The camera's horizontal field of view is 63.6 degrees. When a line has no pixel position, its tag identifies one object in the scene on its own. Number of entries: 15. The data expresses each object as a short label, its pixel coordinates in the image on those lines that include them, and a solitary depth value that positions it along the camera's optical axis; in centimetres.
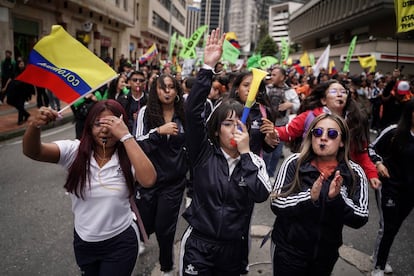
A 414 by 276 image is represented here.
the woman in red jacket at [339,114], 311
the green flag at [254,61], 1046
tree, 7438
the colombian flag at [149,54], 1401
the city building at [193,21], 17200
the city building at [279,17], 11111
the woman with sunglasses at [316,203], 224
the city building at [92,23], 1538
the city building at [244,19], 15725
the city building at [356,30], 2758
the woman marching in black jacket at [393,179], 324
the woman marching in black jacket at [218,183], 226
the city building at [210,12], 14762
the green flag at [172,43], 1691
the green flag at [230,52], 1082
